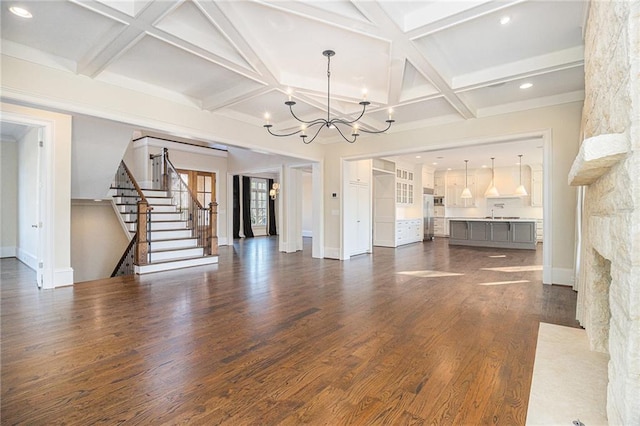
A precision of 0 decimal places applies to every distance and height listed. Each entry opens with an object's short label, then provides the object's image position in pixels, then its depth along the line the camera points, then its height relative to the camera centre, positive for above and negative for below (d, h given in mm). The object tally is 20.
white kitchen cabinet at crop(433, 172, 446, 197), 13062 +1110
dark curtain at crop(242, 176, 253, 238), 12875 +21
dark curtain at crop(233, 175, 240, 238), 12805 +305
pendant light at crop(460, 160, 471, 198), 11133 +628
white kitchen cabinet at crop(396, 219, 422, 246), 9906 -671
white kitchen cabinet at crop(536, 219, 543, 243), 10977 -680
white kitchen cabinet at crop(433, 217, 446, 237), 13133 -634
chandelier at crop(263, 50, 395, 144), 3492 +1572
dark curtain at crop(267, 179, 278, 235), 13914 -197
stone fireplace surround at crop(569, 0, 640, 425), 1210 +178
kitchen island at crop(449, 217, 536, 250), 8977 -648
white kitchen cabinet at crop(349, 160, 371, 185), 7859 +1010
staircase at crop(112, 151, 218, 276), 5871 -391
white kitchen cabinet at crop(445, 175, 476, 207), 12445 +776
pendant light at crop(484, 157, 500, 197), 10156 +607
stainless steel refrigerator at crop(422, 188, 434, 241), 11758 -7
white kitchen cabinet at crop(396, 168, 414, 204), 10078 +816
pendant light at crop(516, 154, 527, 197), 10352 +655
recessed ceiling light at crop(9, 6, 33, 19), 2764 +1767
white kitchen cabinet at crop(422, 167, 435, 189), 11675 +1254
